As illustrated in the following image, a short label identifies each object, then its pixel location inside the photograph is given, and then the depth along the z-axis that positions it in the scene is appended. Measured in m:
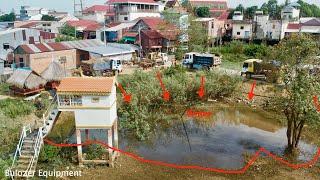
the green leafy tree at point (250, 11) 61.84
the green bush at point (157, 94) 20.75
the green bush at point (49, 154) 15.88
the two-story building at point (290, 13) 54.96
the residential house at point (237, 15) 54.81
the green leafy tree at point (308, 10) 72.00
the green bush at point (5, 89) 26.75
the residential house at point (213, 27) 48.00
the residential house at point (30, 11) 95.76
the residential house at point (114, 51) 34.41
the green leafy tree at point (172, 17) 43.62
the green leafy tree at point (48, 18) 75.00
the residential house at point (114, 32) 48.28
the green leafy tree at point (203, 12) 65.94
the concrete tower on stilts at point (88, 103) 15.43
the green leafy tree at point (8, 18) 91.31
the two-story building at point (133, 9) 61.28
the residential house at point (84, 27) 53.38
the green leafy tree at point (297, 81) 15.73
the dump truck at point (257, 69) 28.54
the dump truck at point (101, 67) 31.56
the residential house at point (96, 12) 76.70
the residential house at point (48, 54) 31.56
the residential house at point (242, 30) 47.62
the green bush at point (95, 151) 16.81
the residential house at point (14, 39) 34.50
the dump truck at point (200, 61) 32.91
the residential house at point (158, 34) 41.53
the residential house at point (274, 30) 45.66
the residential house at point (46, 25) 56.44
